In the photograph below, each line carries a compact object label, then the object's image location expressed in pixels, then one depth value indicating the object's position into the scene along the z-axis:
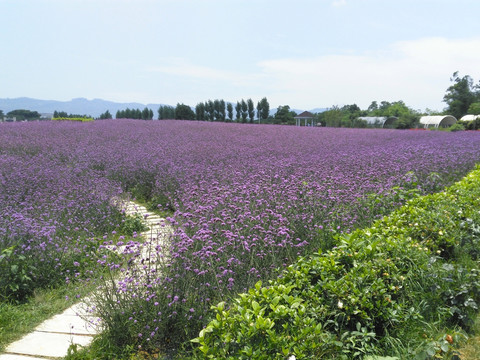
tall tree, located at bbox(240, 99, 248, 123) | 49.22
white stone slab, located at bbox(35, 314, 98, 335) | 3.07
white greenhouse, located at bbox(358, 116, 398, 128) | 47.25
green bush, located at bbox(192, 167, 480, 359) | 2.16
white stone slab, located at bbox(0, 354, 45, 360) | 2.72
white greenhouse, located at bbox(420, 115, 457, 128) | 51.88
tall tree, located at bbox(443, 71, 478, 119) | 60.91
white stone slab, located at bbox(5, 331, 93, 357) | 2.80
